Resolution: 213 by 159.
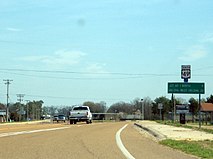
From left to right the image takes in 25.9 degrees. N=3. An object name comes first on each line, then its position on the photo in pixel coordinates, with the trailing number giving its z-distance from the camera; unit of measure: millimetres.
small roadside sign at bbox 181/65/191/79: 48334
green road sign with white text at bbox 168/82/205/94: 48625
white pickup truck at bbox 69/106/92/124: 55488
